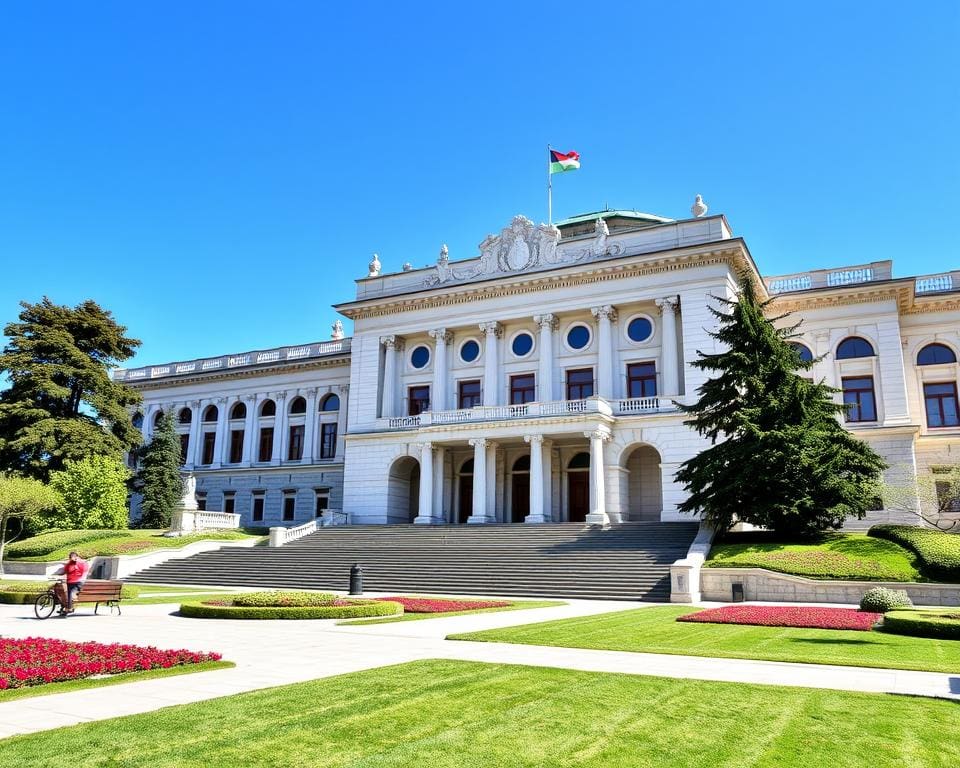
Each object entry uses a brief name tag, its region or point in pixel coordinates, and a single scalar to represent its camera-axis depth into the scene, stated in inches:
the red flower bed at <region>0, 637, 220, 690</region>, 370.6
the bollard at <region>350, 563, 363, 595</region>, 952.3
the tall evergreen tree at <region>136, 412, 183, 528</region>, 1988.2
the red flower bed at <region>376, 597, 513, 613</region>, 804.9
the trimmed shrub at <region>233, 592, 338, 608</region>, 763.4
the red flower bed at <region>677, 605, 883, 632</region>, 644.7
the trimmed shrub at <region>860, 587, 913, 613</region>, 751.7
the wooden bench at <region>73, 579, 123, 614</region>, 729.0
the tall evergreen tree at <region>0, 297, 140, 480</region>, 1740.9
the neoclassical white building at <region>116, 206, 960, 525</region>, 1571.1
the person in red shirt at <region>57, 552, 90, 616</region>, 724.7
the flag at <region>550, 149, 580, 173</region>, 1815.9
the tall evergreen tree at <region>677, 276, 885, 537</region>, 1084.5
